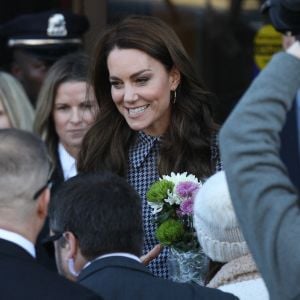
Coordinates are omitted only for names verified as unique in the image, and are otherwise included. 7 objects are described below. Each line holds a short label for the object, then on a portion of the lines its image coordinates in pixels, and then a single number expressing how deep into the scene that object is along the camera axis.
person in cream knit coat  6.04
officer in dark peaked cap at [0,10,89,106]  13.00
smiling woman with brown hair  8.73
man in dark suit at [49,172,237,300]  6.07
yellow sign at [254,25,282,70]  14.17
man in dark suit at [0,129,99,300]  5.61
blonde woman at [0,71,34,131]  11.45
